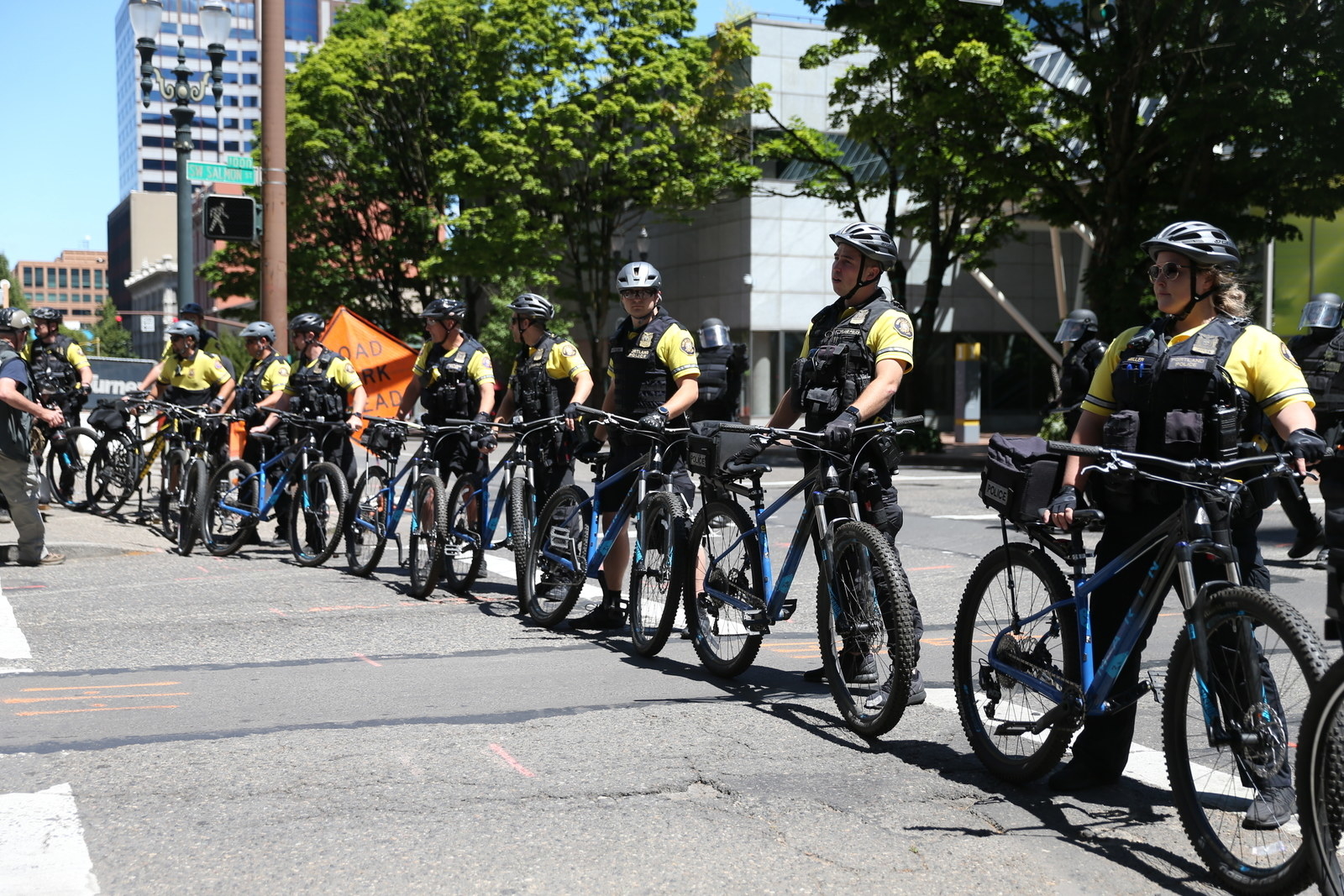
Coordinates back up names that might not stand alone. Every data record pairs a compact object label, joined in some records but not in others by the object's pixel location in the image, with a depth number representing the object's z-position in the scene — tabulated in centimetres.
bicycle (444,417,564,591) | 872
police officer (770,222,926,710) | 608
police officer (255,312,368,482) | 1144
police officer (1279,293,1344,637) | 715
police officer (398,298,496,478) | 998
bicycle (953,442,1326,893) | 390
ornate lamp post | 1720
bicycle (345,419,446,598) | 947
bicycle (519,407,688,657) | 712
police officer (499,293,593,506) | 906
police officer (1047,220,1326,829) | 441
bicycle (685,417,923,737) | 547
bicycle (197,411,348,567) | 1077
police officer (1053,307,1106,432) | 1162
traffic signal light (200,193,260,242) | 1444
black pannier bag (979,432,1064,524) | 482
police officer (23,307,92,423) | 1512
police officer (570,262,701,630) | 785
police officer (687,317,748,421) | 1165
